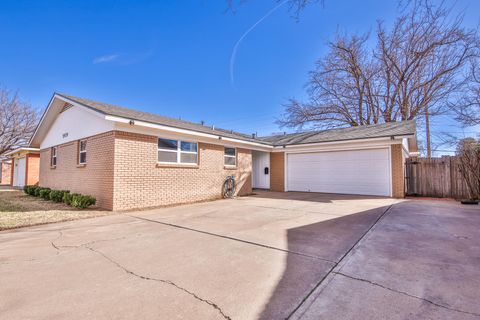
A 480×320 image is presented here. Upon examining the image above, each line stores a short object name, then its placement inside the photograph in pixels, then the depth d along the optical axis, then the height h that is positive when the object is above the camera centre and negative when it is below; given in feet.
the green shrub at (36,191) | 36.42 -3.32
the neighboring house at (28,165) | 52.06 +1.38
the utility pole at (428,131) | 61.26 +11.31
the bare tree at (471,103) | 40.22 +12.77
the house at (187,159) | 24.73 +1.73
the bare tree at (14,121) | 70.69 +16.27
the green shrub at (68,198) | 26.76 -3.27
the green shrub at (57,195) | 29.64 -3.27
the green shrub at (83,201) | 24.50 -3.32
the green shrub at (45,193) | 33.17 -3.33
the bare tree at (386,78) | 51.34 +25.16
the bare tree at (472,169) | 28.43 +0.17
